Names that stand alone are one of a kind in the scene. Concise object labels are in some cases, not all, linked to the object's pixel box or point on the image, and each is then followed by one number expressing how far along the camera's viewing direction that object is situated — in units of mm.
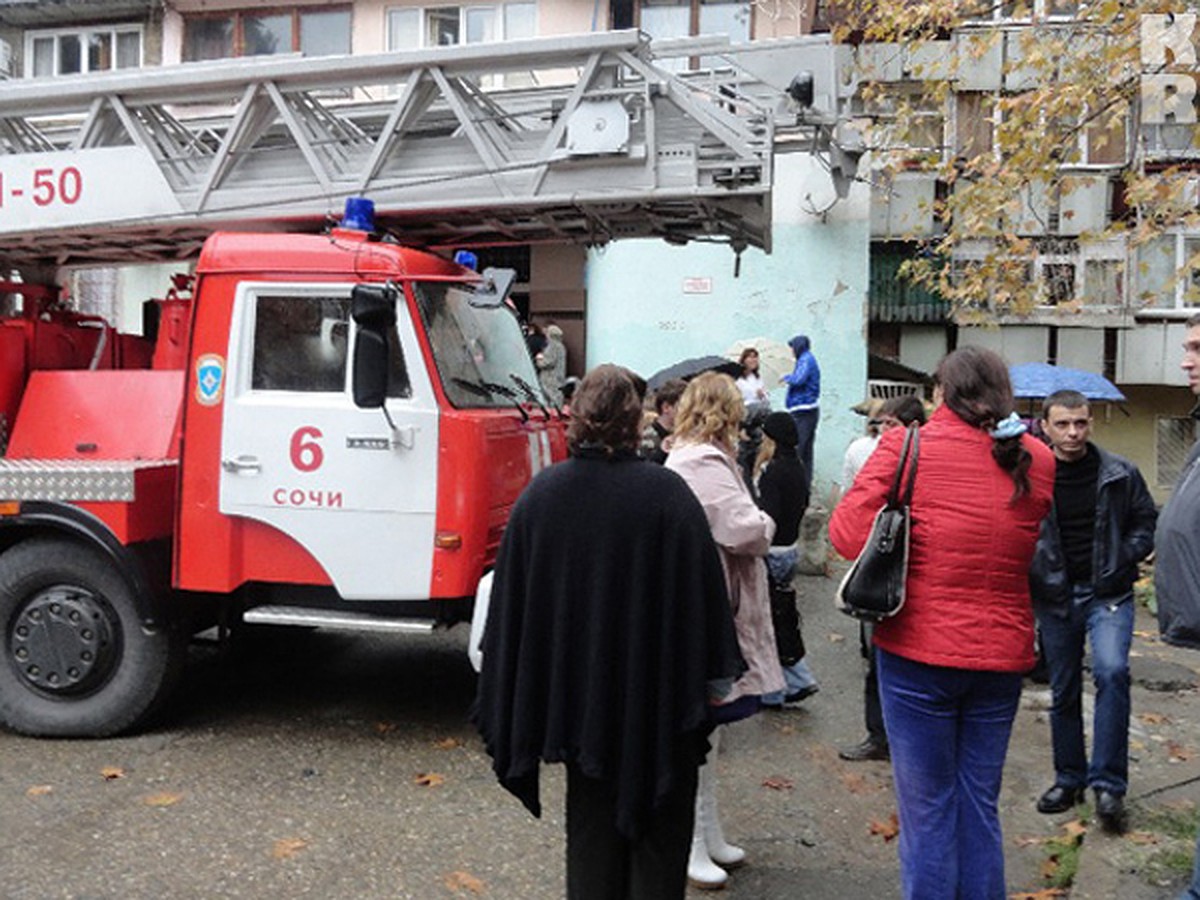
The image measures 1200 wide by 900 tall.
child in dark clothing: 5973
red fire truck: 5387
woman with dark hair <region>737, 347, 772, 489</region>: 7047
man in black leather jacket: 4629
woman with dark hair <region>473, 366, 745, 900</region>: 2879
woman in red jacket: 3234
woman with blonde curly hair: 3689
